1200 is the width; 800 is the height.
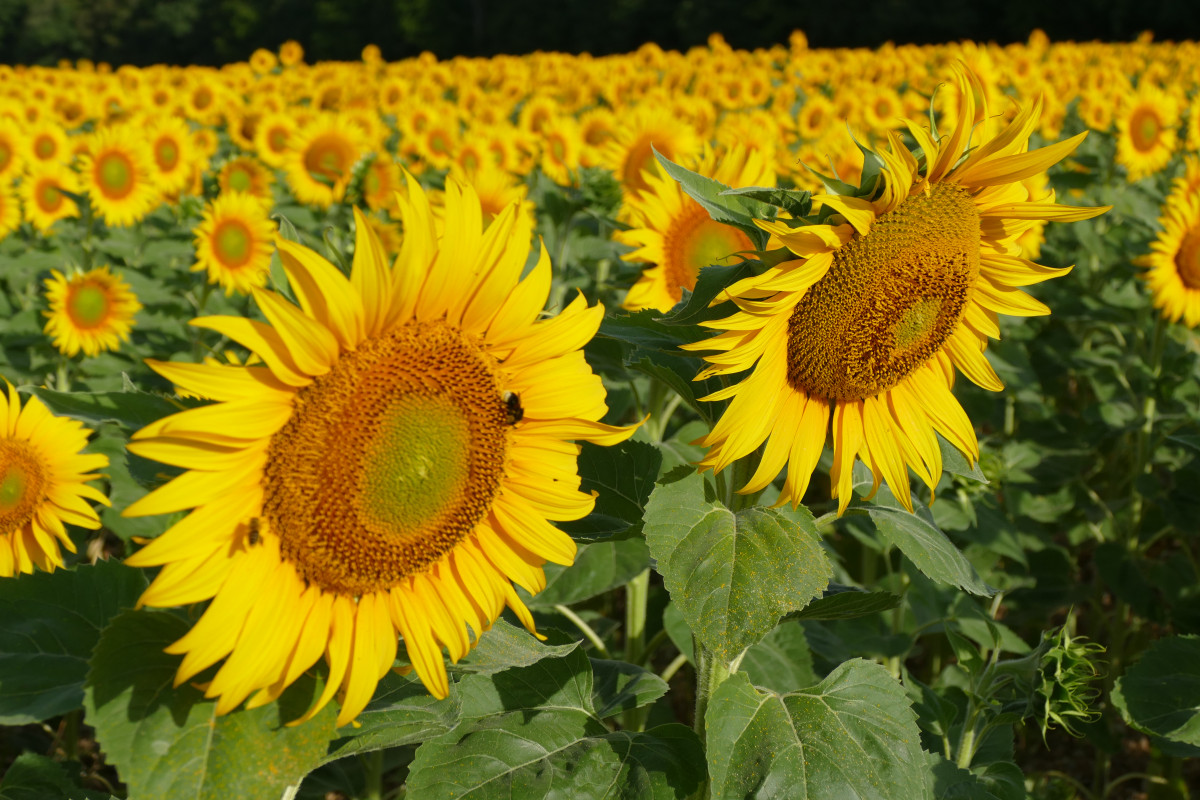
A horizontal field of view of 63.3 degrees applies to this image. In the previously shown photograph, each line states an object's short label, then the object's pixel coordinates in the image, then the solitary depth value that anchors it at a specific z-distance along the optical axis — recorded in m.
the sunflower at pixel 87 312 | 4.09
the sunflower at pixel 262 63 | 13.83
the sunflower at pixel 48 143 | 6.32
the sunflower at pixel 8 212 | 5.36
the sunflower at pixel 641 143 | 4.61
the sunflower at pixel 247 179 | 5.36
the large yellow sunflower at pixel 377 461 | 1.10
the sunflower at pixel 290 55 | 15.37
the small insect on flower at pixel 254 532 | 1.15
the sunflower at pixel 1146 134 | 5.88
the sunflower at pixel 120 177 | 5.60
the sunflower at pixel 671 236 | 3.04
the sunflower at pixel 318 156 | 6.02
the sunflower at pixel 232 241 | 4.57
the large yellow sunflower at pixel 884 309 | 1.39
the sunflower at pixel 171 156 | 5.99
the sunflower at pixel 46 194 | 5.43
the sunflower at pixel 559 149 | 5.73
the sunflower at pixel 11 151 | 5.73
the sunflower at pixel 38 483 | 1.75
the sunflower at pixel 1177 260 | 3.92
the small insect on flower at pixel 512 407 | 1.30
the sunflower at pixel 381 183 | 4.49
